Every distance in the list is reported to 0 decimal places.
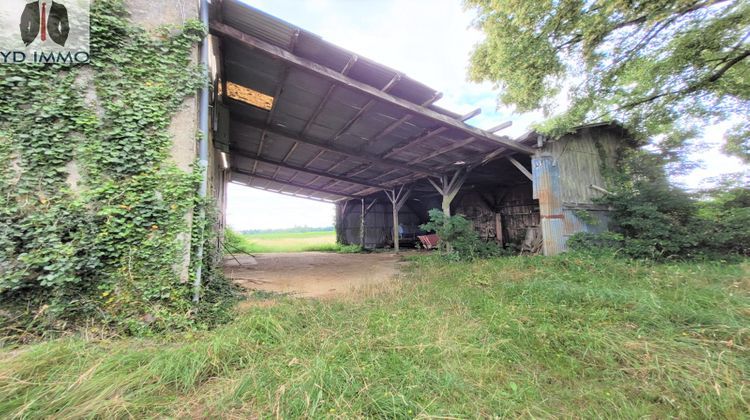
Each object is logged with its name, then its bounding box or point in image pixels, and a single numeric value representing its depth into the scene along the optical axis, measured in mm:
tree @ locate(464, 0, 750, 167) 4777
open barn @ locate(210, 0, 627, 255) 3783
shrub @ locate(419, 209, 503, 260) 7090
